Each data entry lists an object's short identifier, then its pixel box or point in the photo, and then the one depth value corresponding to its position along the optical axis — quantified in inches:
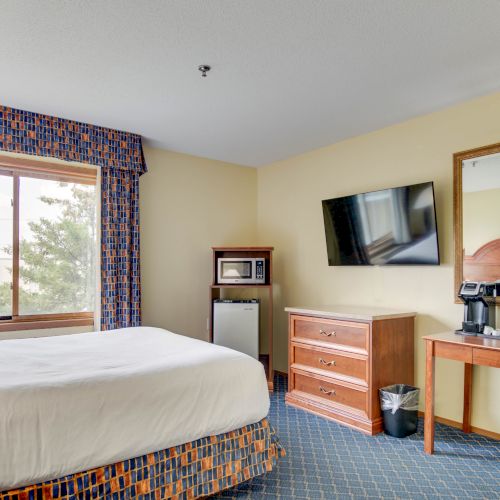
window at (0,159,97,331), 147.3
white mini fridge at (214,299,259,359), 176.7
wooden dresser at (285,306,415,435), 131.3
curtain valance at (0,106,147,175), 139.4
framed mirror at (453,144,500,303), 124.3
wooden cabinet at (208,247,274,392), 177.0
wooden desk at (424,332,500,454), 103.4
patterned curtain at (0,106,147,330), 147.6
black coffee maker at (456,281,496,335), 119.6
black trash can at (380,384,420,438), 125.2
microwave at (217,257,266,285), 180.7
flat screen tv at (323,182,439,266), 139.6
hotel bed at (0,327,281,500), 69.0
